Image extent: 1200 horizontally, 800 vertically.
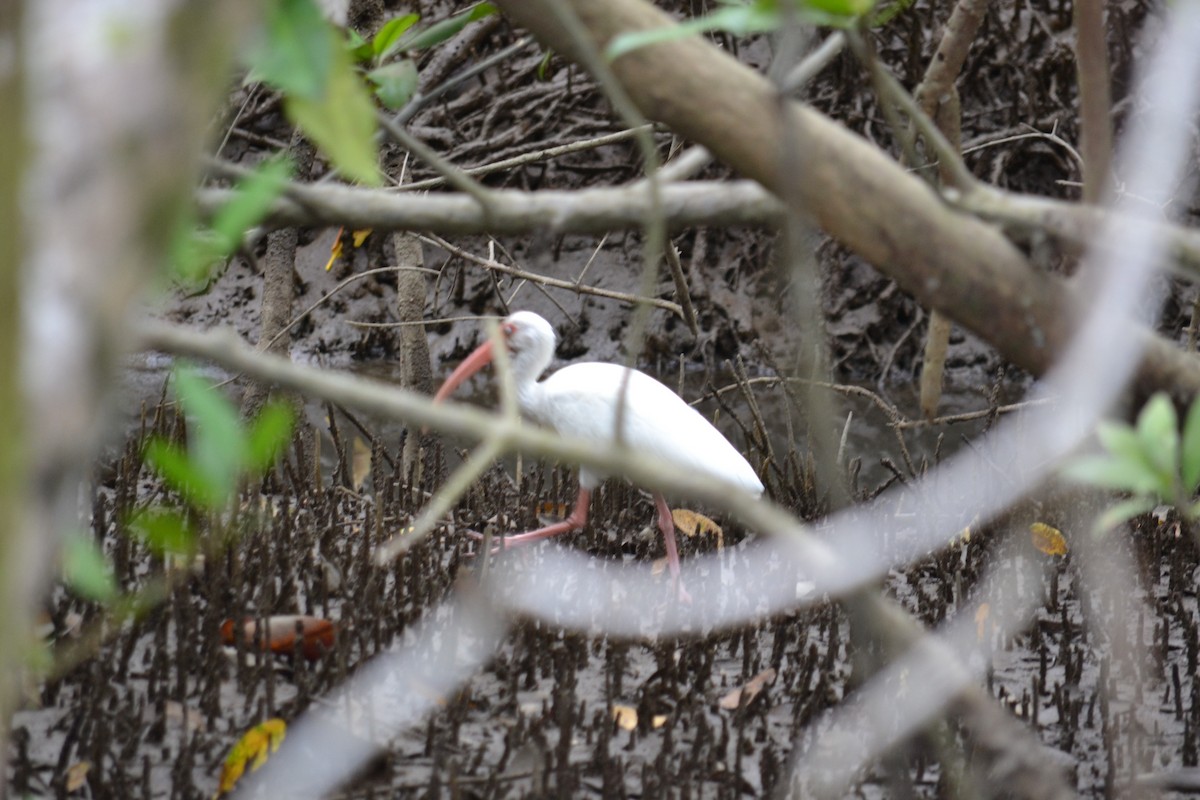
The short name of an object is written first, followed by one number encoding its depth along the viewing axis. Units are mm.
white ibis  17808
